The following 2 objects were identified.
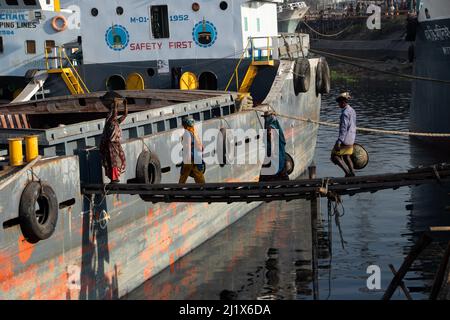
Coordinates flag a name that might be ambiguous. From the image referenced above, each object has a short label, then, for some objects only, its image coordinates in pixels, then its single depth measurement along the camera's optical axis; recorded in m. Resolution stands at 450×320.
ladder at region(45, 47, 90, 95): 27.23
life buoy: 32.22
